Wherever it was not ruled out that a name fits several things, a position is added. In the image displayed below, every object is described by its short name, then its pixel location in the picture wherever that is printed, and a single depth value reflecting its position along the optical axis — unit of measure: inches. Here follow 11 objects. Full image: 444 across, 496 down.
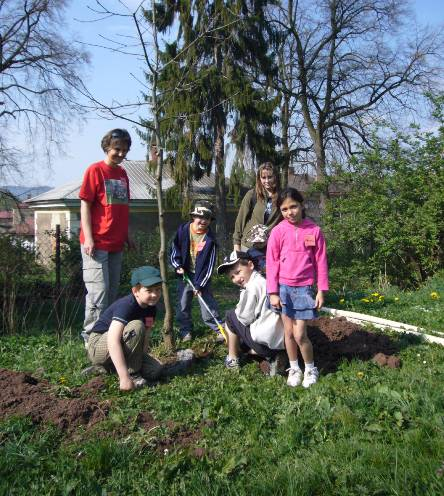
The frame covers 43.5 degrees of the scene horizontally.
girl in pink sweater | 168.7
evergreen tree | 732.0
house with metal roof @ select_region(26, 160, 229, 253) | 962.7
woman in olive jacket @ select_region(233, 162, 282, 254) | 205.9
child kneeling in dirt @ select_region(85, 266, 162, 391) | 161.2
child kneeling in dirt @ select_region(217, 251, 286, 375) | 177.3
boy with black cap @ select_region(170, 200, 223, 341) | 222.2
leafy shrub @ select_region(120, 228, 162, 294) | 446.9
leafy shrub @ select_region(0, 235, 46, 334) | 248.2
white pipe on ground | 210.9
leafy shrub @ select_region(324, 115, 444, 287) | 414.3
